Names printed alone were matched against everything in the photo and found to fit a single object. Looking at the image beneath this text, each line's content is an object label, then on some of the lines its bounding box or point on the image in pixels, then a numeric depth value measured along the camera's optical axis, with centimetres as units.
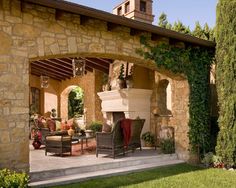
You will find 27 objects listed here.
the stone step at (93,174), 626
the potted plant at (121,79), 1131
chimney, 2022
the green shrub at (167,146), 921
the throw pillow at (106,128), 975
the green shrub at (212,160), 835
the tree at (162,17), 1991
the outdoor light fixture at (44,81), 1403
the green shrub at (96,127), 1306
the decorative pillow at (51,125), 1229
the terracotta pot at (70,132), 999
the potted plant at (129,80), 1095
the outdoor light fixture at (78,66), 1023
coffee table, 948
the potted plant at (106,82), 1253
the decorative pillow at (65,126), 1166
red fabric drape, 860
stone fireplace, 1091
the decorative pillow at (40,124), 1130
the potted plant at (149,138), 1068
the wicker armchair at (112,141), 832
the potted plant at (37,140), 1050
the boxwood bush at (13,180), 484
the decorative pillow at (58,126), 1288
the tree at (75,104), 2160
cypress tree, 816
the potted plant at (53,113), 1806
